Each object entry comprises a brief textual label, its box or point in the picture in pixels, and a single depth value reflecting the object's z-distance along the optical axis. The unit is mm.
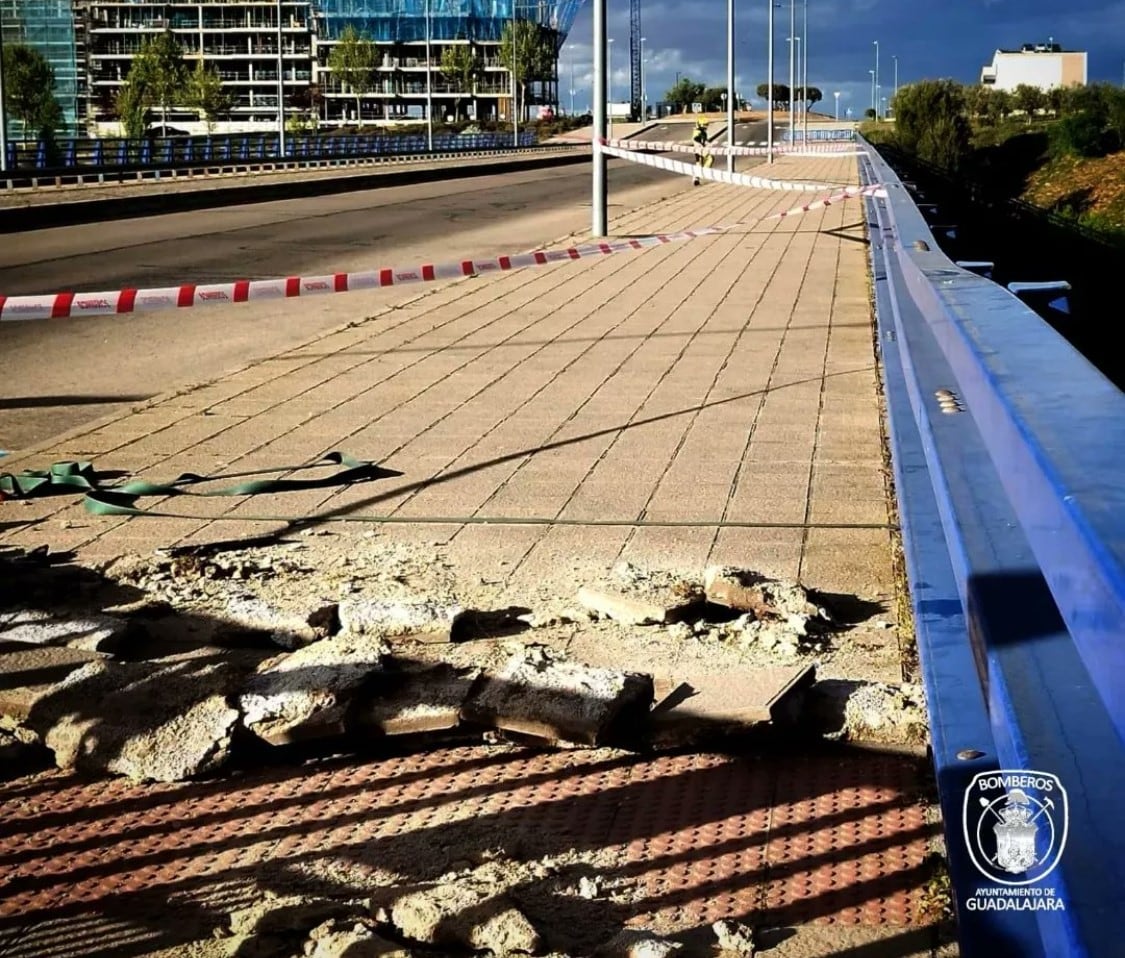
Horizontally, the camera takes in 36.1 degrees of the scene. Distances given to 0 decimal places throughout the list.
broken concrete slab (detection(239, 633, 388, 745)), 4672
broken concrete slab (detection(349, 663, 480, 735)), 4707
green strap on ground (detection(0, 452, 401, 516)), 7860
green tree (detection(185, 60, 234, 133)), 113750
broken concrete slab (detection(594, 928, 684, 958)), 3332
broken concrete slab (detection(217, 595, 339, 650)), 5566
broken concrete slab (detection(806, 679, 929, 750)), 4621
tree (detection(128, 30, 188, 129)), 104750
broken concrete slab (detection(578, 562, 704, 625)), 5793
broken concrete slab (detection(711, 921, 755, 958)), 3422
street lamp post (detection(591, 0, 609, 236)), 23672
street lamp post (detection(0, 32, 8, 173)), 41969
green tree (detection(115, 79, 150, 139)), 94875
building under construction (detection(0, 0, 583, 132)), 154875
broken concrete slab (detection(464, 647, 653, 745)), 4648
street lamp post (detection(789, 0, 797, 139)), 72062
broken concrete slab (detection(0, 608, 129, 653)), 5445
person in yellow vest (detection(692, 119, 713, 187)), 41469
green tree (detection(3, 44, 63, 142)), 90188
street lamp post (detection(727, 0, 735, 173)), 43628
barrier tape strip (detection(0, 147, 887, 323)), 10820
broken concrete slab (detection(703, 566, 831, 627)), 5801
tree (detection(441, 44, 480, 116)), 155500
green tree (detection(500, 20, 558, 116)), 150750
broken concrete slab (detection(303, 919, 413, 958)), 3354
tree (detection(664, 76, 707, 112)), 189625
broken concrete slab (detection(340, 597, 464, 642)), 5609
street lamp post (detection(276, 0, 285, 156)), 59219
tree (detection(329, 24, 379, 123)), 142500
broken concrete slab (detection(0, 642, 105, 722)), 4875
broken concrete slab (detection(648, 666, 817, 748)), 4641
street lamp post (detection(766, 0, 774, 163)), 56750
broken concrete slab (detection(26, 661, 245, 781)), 4598
